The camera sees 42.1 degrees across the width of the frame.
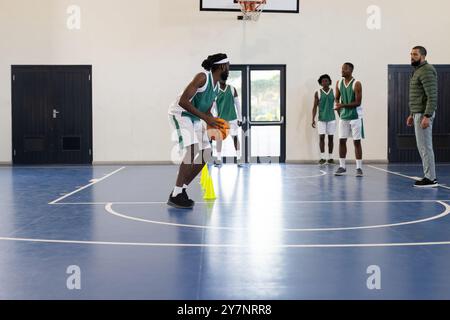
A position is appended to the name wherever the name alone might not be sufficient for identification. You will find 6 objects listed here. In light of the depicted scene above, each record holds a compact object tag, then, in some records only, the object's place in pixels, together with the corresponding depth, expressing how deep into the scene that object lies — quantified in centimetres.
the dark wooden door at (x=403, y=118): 1405
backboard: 1335
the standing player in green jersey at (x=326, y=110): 1339
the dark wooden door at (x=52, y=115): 1380
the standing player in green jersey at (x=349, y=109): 953
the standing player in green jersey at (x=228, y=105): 1214
